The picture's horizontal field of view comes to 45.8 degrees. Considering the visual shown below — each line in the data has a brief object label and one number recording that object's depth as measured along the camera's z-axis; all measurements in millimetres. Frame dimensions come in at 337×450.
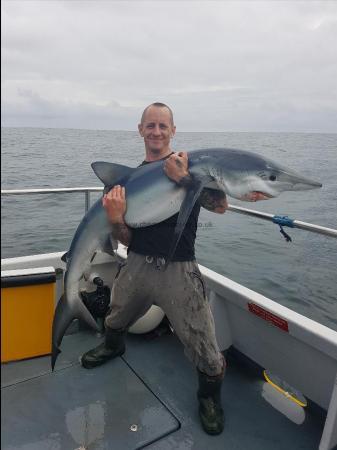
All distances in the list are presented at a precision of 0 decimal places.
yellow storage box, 2311
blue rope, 2904
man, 2703
